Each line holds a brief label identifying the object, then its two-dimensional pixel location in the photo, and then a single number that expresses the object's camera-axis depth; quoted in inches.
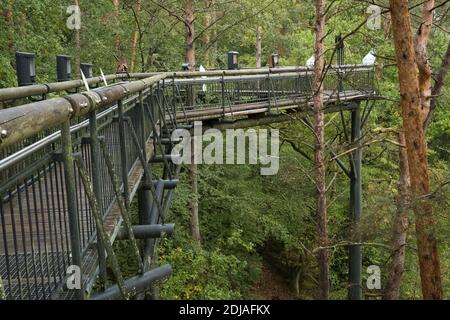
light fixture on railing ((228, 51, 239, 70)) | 527.8
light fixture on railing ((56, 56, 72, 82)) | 296.2
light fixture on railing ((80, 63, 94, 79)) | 342.2
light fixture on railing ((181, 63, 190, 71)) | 450.9
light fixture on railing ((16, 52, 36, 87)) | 240.4
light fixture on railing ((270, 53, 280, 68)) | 578.6
